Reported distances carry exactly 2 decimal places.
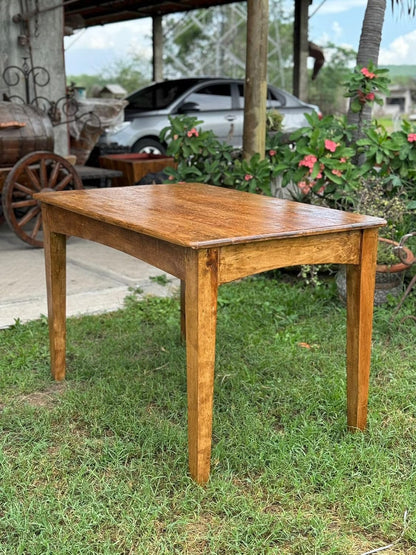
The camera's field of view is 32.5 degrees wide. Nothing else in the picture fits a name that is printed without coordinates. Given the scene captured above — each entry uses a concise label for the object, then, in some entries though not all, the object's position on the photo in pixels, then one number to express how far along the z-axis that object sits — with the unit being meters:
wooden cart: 5.17
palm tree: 4.72
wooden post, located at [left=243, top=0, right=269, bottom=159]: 4.64
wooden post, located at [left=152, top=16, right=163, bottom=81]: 12.86
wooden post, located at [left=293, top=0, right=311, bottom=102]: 11.59
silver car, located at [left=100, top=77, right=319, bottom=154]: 9.09
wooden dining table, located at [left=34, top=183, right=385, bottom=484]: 2.00
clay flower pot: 3.73
